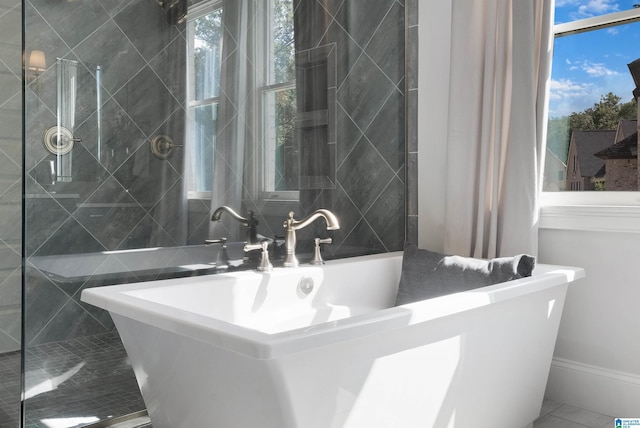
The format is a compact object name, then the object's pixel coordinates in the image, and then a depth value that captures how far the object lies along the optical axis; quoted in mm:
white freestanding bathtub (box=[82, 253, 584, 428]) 1327
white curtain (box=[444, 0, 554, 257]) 2504
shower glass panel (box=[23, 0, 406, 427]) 1948
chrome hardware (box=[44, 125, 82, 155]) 1946
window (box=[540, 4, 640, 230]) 2443
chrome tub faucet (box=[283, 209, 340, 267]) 2449
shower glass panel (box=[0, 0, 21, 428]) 2039
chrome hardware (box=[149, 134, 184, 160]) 2225
